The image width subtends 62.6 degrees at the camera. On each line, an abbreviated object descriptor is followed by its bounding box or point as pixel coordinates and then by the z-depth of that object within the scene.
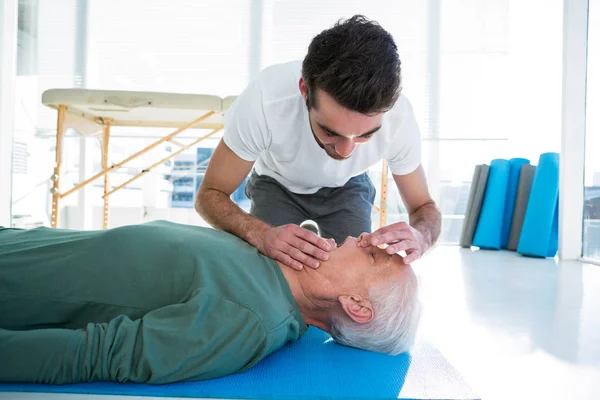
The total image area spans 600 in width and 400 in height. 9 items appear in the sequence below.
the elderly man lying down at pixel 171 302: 1.04
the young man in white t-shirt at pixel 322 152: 1.38
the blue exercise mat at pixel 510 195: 4.82
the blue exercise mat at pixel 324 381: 1.06
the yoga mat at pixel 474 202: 4.93
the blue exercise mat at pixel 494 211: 4.77
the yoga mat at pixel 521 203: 4.65
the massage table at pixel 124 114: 3.28
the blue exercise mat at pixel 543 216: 4.18
